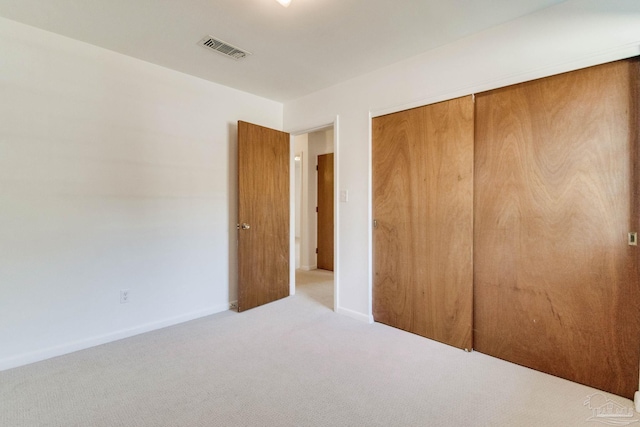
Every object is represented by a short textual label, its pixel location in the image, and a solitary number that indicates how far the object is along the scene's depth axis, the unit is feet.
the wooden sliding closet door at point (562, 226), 5.51
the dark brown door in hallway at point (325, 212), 16.69
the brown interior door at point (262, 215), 10.22
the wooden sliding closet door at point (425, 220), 7.45
